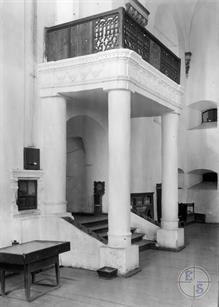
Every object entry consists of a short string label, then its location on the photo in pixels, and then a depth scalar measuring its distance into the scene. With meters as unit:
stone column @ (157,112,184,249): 11.75
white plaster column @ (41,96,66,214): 9.37
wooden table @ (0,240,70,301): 6.38
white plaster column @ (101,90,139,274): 8.59
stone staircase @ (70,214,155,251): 10.52
